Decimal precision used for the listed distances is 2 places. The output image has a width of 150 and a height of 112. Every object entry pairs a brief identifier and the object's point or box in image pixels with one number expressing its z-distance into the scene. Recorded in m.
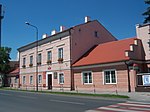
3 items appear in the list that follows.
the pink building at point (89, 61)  25.69
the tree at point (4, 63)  55.91
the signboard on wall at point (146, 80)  23.24
